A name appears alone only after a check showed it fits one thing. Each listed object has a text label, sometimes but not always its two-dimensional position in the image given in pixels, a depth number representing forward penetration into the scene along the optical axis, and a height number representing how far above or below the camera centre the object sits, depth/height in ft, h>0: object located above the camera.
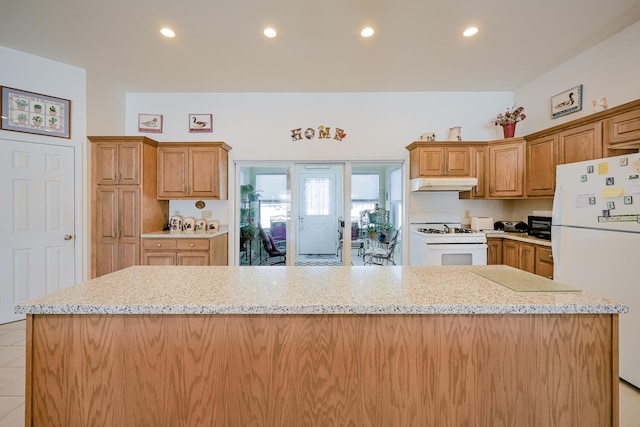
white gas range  11.17 -1.51
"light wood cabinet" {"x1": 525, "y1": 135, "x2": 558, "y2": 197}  9.88 +1.79
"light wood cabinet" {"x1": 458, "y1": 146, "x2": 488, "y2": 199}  11.92 +2.01
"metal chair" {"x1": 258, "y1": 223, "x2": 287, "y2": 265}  13.71 -1.81
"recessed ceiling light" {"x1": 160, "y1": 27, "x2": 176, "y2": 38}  8.31 +5.68
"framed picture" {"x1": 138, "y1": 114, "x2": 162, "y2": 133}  12.89 +4.30
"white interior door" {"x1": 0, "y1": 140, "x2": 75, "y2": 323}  9.45 -0.36
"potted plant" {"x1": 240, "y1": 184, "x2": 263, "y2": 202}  13.38 +0.99
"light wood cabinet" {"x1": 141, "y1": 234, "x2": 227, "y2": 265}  10.84 -1.59
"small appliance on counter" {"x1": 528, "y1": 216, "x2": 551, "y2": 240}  10.06 -0.57
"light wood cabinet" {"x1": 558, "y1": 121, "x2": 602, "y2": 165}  8.23 +2.26
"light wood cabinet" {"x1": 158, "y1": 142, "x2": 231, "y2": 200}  11.77 +1.82
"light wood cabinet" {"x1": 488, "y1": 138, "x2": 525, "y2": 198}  11.23 +1.86
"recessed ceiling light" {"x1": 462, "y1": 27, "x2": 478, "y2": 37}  8.34 +5.72
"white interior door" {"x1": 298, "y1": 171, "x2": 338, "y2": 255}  13.51 +0.30
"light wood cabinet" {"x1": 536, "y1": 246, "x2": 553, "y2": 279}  8.96 -1.71
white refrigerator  6.05 -0.57
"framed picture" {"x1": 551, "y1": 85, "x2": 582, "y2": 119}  9.97 +4.29
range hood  11.35 +1.27
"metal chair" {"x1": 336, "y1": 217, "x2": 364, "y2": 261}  13.47 -1.23
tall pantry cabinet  10.87 +0.45
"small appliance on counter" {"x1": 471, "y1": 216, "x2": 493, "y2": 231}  12.37 -0.56
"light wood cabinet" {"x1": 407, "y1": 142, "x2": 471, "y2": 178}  11.85 +2.32
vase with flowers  11.76 +4.08
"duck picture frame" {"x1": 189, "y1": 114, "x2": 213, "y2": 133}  12.92 +4.35
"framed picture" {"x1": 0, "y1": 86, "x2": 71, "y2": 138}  9.49 +3.68
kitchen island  3.38 -1.98
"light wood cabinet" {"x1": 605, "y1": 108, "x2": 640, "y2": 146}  7.16 +2.37
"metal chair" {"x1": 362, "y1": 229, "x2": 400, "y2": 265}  13.52 -2.13
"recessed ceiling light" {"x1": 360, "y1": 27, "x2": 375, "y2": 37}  8.31 +5.69
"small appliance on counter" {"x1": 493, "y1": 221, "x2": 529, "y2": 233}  11.85 -0.64
